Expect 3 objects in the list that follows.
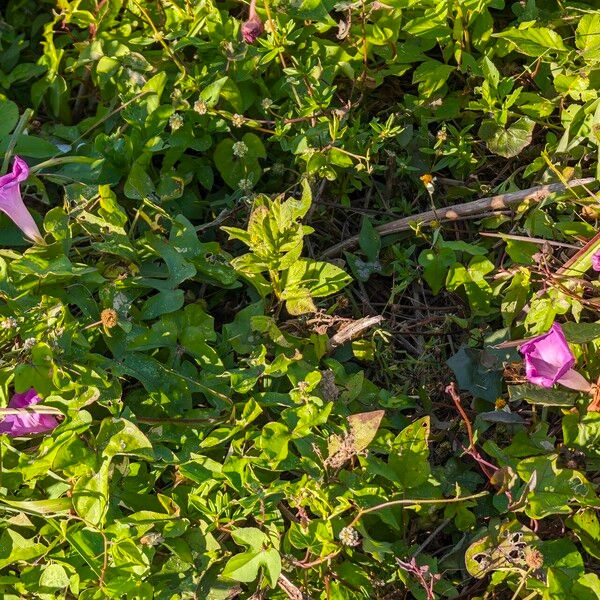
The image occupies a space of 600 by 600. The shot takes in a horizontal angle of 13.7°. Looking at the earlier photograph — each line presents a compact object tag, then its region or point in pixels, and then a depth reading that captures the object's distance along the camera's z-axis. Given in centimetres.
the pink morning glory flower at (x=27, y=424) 163
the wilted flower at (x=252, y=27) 178
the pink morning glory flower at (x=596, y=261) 167
